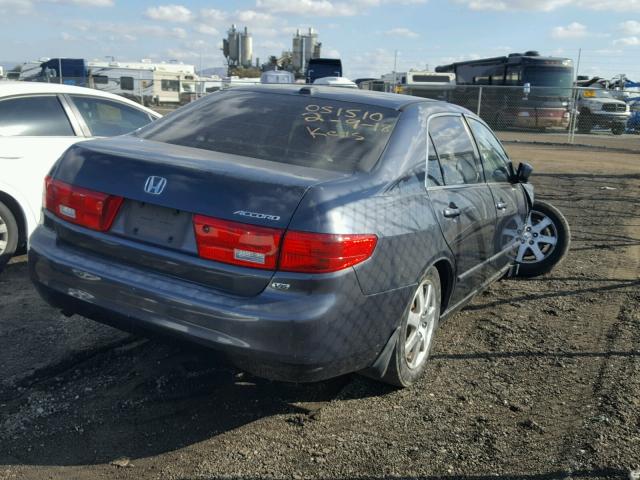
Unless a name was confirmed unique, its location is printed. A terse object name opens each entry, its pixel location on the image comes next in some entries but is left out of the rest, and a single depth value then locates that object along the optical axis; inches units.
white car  218.1
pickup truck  1007.0
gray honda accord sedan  111.8
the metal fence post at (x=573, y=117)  919.7
